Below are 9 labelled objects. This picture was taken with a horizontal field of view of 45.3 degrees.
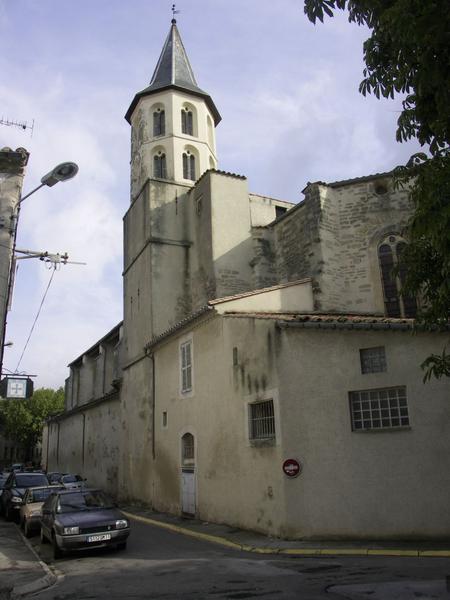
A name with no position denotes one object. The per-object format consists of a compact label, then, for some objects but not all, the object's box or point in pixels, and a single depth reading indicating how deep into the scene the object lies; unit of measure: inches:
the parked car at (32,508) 571.5
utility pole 331.3
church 460.1
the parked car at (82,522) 424.8
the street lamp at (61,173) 367.6
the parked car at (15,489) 722.3
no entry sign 474.9
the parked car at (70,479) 943.7
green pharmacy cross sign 504.7
